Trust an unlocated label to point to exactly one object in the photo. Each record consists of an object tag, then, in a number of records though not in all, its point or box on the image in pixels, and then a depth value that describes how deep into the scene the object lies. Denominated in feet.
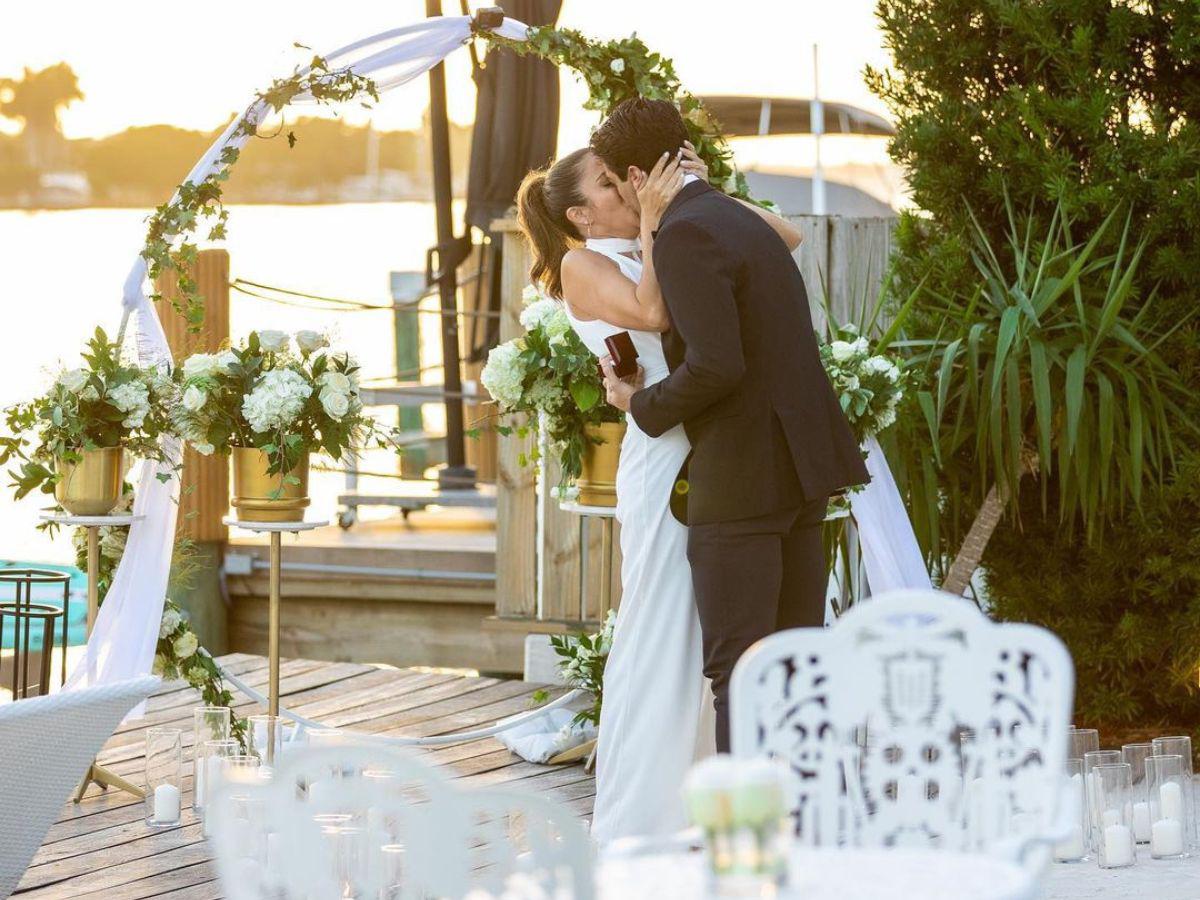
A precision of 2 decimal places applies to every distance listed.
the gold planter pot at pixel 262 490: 25.51
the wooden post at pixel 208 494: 42.00
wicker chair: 16.15
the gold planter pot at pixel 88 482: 25.27
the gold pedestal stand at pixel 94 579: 25.44
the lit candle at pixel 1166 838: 22.53
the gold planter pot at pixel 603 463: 26.50
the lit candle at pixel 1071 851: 22.52
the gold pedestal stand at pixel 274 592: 25.58
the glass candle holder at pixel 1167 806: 22.47
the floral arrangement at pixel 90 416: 24.98
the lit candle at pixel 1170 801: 22.65
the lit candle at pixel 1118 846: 22.15
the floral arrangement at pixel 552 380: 25.46
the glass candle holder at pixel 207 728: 23.87
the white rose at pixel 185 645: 27.12
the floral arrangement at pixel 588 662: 27.59
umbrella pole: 45.89
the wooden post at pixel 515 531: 35.16
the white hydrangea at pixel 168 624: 27.05
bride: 19.69
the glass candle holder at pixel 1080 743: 22.67
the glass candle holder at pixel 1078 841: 22.30
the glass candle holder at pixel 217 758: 22.34
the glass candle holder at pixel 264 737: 23.14
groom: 17.99
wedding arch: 25.98
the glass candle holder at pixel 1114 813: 22.08
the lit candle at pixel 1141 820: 23.07
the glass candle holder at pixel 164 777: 23.73
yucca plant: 26.69
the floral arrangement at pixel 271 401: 25.06
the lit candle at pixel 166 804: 23.77
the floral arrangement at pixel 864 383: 25.08
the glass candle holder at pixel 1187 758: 22.59
